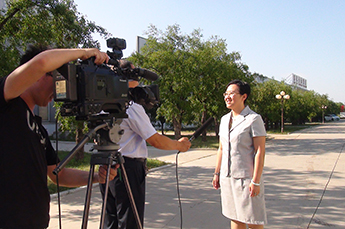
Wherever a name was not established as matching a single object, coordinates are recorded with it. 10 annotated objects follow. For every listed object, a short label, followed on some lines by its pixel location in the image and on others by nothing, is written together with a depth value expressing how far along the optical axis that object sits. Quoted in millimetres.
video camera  1527
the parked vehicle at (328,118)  67162
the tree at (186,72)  15164
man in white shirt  2477
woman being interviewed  3051
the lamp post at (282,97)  27156
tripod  1746
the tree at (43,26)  6914
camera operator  1401
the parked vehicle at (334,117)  72531
